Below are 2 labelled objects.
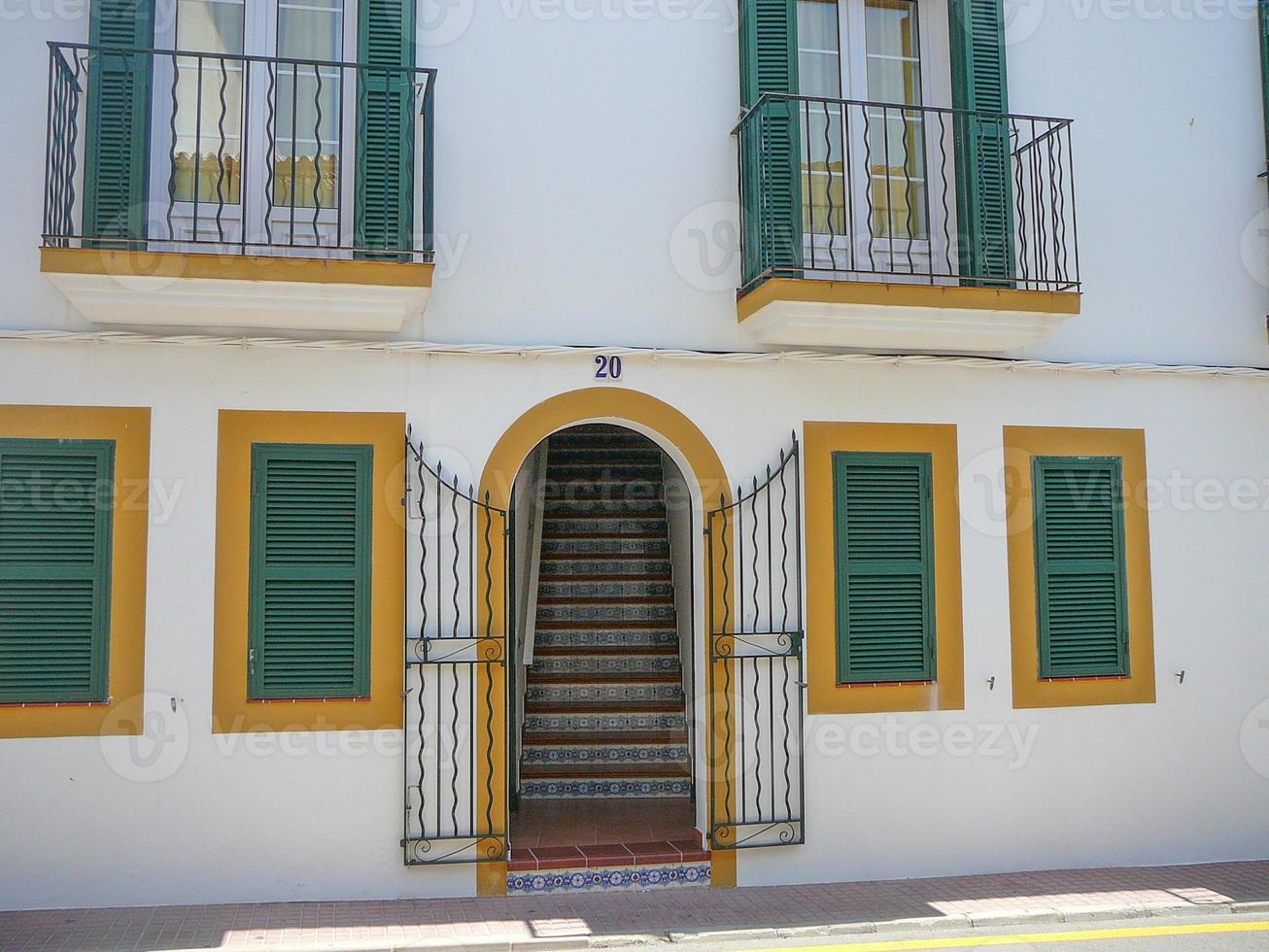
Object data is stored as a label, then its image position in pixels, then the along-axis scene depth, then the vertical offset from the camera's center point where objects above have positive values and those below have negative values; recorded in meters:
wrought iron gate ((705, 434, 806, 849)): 8.14 -0.48
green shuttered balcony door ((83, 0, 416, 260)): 7.52 +3.13
